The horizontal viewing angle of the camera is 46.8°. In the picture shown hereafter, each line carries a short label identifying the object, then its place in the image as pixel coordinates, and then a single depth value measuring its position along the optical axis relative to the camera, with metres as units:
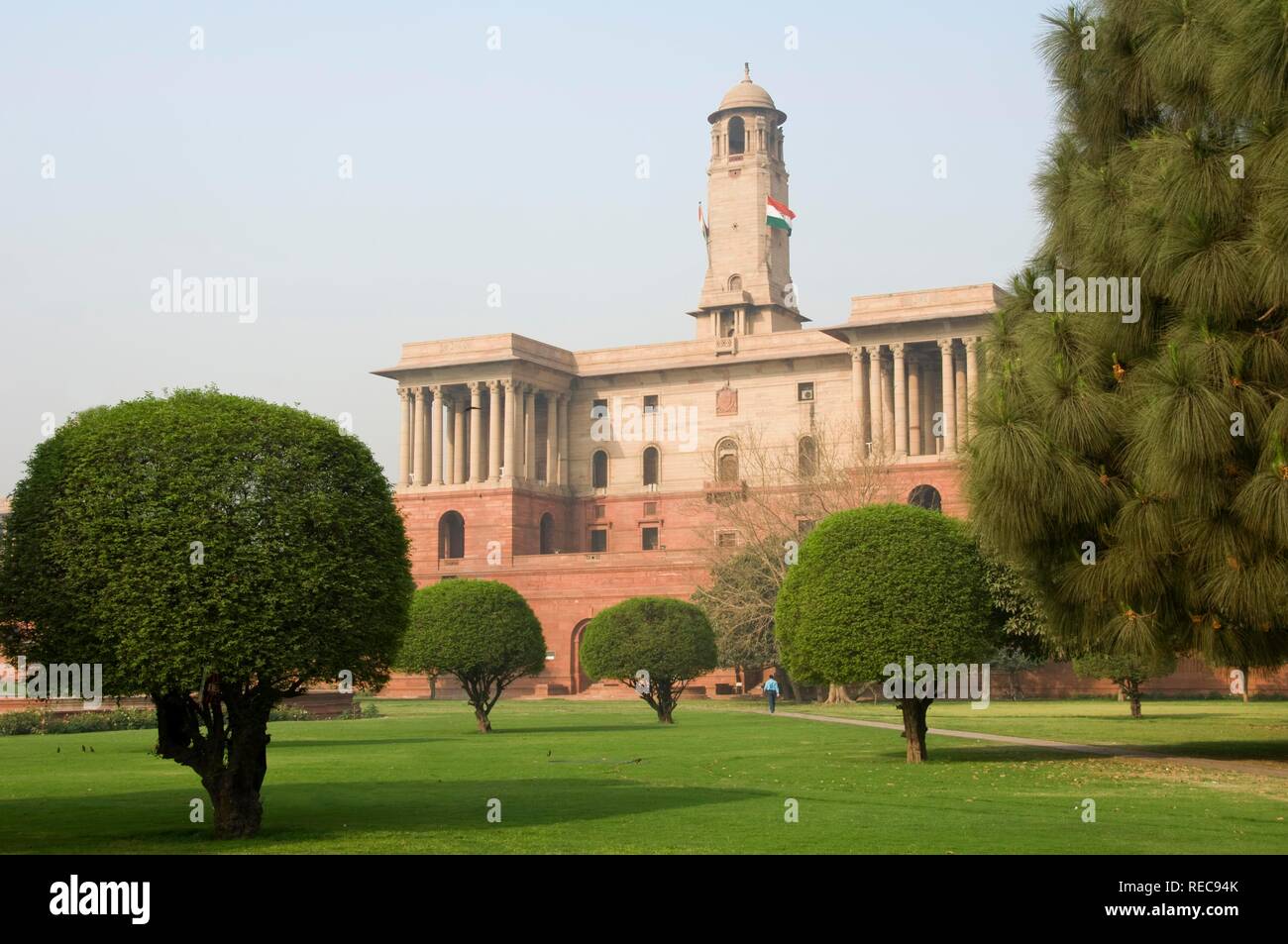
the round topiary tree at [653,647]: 41.84
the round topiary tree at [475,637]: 38.03
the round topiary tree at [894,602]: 25.23
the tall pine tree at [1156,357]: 19.34
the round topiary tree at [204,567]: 14.46
